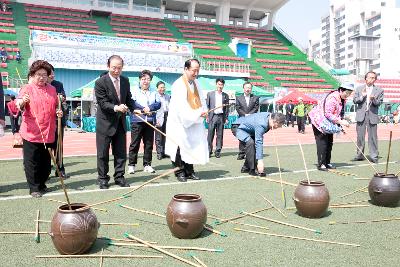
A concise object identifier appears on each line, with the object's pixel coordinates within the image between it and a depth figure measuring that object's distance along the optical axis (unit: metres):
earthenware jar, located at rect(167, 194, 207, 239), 3.53
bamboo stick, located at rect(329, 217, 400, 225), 4.27
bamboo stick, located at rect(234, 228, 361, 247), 3.49
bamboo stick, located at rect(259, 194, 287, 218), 4.51
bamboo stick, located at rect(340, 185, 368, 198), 5.57
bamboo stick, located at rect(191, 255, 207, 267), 2.98
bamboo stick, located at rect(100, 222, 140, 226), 4.05
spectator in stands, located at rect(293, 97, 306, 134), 20.64
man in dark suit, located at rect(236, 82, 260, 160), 9.27
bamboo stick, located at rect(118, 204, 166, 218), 4.43
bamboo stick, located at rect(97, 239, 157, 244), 3.57
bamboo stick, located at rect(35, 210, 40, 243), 3.57
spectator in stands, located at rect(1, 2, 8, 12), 31.37
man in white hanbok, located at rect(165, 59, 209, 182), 6.38
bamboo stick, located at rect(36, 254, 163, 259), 3.19
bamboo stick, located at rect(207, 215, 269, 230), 4.01
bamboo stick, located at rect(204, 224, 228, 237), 3.76
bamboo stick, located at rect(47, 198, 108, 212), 4.66
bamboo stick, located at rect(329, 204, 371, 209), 4.92
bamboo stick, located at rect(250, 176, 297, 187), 6.23
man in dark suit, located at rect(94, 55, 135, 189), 5.82
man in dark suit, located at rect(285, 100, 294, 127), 27.27
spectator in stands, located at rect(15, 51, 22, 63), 25.25
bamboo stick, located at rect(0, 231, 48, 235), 3.75
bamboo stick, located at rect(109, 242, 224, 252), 3.32
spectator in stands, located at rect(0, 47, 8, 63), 24.86
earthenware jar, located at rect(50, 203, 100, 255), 3.13
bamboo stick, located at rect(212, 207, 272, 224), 4.21
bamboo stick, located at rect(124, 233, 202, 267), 3.04
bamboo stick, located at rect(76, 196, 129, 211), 4.75
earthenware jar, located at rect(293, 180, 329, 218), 4.29
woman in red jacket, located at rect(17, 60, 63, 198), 5.36
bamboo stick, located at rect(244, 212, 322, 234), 3.88
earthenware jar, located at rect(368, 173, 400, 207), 4.75
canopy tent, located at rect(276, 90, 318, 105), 25.58
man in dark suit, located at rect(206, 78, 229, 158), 9.91
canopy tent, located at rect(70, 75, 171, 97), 18.90
